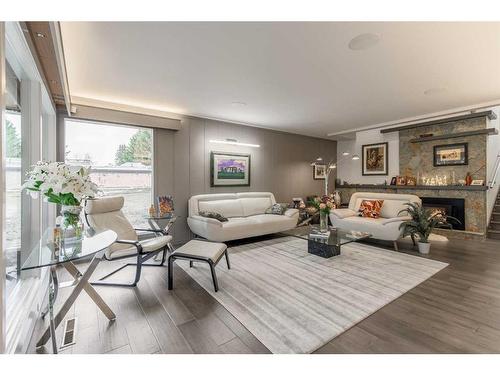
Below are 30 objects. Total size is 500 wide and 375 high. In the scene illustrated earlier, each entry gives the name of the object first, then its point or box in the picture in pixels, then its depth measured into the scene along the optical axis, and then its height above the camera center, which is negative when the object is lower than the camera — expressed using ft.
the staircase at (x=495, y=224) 15.00 -2.61
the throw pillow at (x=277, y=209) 16.53 -1.72
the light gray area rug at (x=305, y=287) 6.02 -3.65
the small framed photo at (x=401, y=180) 17.98 +0.36
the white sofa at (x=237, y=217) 12.99 -2.11
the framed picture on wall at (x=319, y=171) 22.61 +1.36
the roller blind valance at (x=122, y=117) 11.35 +3.61
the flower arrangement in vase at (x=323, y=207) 11.88 -1.12
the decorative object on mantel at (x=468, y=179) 15.16 +0.40
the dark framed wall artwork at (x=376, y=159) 19.39 +2.23
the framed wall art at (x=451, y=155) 15.49 +2.11
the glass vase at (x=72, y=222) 6.24 -1.01
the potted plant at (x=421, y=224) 12.10 -2.04
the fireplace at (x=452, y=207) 15.43 -1.50
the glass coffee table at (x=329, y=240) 11.13 -2.67
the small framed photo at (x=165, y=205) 12.78 -1.12
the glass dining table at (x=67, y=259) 5.08 -1.60
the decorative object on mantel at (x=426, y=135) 16.64 +3.63
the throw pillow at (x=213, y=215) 13.58 -1.77
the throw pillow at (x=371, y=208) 14.84 -1.50
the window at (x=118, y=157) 12.07 +1.52
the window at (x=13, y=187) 6.18 -0.06
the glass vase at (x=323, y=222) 12.22 -1.99
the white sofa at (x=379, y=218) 12.54 -1.99
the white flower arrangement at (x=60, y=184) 5.57 +0.02
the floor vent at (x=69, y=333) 5.56 -3.78
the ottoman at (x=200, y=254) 8.11 -2.51
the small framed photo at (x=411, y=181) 17.63 +0.31
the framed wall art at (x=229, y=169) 16.25 +1.18
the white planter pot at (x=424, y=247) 11.96 -3.21
